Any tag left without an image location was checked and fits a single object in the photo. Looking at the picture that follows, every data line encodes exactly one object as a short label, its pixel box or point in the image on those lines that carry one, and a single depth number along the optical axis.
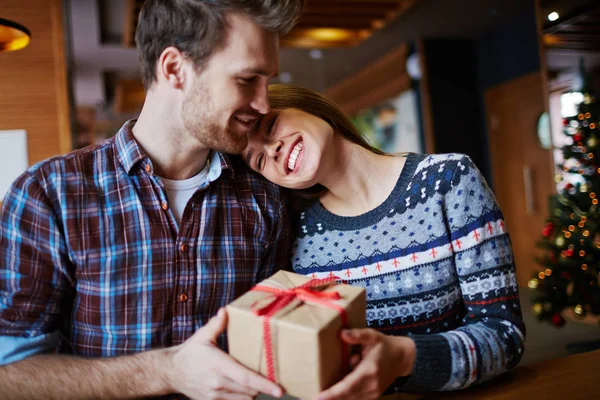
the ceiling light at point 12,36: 2.49
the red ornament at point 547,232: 3.64
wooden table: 1.09
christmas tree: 3.48
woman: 1.18
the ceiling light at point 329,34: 5.62
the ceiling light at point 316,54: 7.07
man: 1.20
